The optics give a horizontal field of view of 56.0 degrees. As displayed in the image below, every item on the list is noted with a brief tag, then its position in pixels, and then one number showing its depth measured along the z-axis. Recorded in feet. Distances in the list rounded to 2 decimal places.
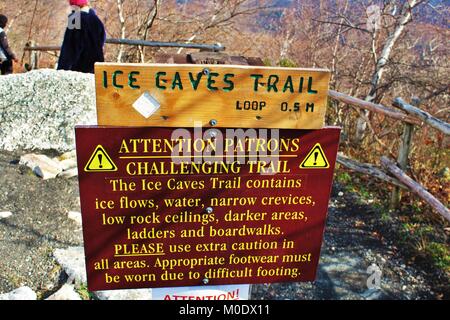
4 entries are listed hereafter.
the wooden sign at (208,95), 4.70
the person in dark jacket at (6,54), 21.46
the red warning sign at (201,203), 5.03
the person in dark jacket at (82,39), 16.30
